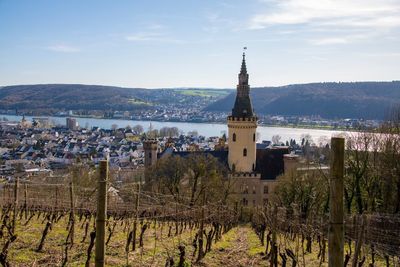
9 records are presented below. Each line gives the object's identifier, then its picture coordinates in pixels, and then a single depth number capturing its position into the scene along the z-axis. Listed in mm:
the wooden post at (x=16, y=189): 16334
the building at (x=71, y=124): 182375
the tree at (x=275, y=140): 129250
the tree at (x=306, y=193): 32375
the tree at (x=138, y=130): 166000
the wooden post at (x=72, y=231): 13516
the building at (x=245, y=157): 47312
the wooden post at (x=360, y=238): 9983
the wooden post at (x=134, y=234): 13484
